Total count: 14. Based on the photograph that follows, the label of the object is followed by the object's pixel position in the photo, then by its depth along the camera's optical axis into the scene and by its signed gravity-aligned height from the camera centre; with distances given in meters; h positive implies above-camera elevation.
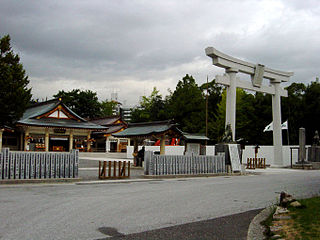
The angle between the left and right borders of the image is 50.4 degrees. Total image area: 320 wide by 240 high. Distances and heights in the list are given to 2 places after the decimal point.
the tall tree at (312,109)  43.59 +4.61
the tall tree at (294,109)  45.12 +4.75
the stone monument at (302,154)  30.02 -0.85
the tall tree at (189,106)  54.44 +6.13
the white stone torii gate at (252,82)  25.29 +5.12
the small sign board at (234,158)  22.06 -0.94
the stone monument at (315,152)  31.72 -0.67
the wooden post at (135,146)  29.09 -0.35
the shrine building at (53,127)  42.00 +1.77
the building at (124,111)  173.12 +16.25
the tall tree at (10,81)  27.36 +4.84
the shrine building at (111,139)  53.06 +0.44
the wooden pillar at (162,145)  30.17 -0.26
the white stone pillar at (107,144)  53.28 -0.43
